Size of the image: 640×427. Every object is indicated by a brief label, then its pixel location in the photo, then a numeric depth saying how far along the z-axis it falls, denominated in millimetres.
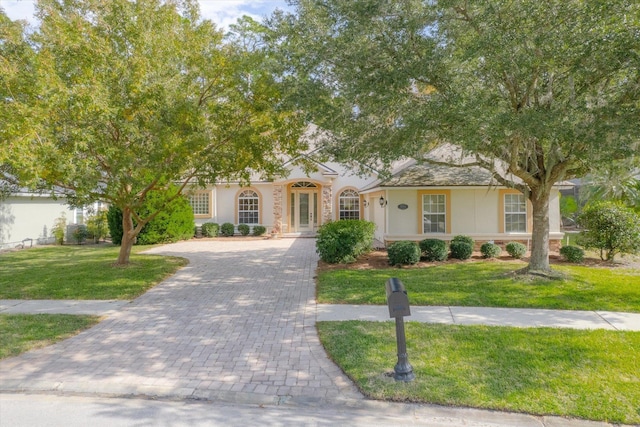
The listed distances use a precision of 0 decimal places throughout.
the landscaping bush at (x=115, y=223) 19250
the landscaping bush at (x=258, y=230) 22594
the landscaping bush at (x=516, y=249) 13633
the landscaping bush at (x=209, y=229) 22016
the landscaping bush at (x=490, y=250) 13805
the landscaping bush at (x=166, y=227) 19609
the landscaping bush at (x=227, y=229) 22453
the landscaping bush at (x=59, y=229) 20344
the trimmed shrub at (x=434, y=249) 13000
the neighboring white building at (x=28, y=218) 18064
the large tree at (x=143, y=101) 8383
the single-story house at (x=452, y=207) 15039
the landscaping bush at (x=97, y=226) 20844
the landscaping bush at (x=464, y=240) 13625
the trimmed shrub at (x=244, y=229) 22469
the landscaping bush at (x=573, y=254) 12805
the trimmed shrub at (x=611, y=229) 12633
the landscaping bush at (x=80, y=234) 20488
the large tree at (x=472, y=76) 6934
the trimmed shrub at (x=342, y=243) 12406
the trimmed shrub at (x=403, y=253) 12164
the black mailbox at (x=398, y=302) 4742
